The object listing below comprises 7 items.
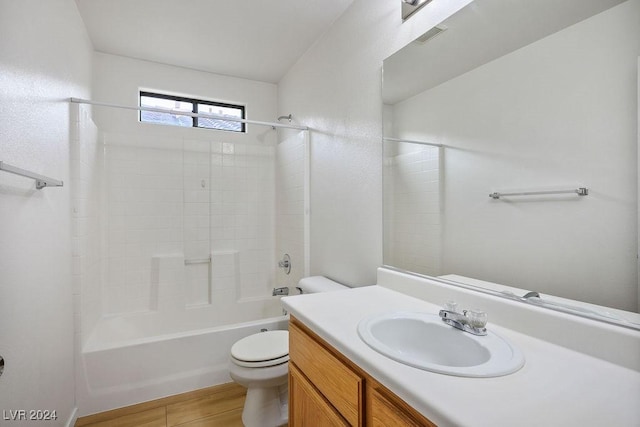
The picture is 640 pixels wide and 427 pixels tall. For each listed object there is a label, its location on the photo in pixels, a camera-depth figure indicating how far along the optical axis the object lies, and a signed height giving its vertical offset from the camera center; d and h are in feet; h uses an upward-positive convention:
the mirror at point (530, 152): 2.65 +0.63
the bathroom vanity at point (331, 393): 2.51 -1.76
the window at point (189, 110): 9.56 +3.37
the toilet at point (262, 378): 5.50 -2.91
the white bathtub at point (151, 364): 6.10 -3.14
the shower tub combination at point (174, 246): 6.45 -1.00
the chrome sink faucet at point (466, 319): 3.15 -1.13
